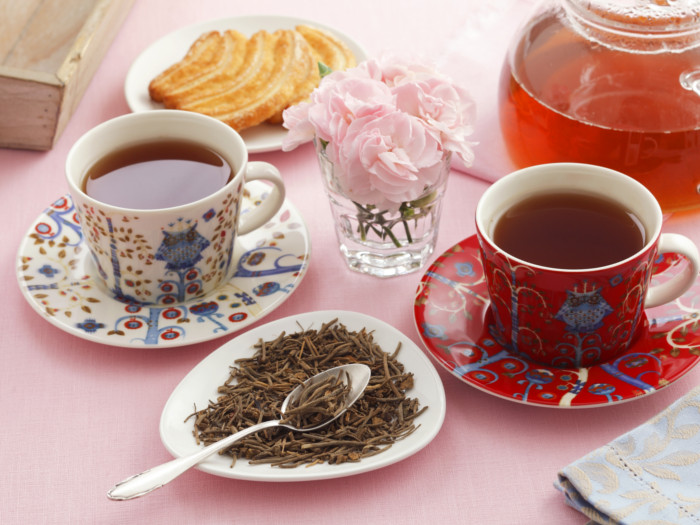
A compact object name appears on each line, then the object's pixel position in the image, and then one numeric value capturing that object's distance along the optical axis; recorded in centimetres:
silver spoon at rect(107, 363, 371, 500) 85
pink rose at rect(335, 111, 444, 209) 102
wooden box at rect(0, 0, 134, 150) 136
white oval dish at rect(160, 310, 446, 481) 90
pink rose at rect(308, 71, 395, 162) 103
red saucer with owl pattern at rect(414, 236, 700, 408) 96
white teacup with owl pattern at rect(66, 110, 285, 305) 106
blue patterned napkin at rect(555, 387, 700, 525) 83
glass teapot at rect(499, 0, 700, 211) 114
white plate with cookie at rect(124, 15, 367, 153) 142
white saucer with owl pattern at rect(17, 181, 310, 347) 110
